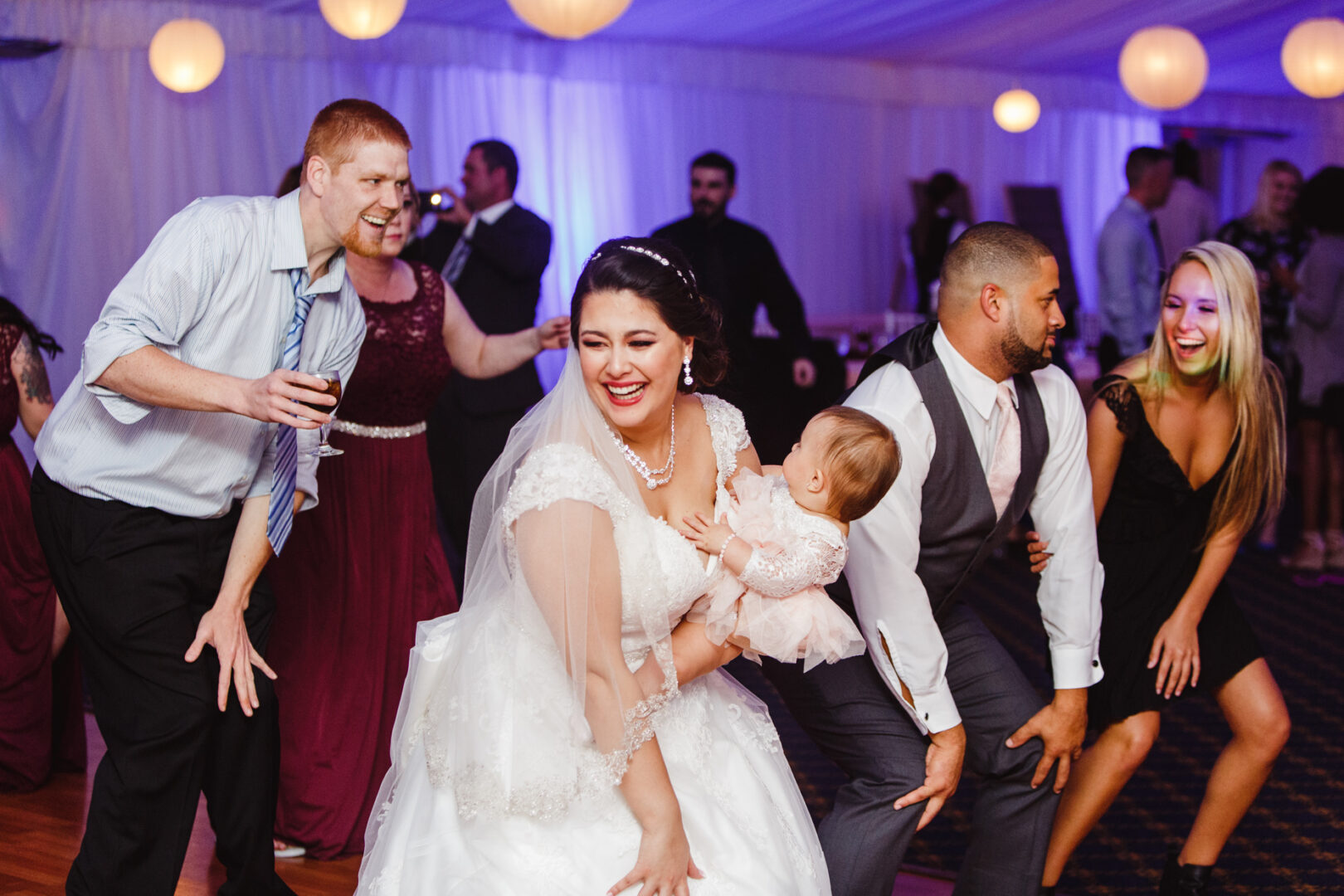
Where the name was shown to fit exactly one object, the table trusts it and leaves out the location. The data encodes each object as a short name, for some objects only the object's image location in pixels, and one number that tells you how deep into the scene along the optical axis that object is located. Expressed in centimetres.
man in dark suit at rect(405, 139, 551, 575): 464
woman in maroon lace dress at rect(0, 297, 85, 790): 341
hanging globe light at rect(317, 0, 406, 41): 559
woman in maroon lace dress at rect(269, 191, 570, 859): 305
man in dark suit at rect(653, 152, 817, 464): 564
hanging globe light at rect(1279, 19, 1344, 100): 691
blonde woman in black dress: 267
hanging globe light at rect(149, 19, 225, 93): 629
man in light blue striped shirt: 225
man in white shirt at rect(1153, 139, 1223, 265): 748
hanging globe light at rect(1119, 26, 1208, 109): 690
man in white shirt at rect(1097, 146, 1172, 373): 587
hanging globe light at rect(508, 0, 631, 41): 523
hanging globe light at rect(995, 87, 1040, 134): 956
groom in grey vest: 238
